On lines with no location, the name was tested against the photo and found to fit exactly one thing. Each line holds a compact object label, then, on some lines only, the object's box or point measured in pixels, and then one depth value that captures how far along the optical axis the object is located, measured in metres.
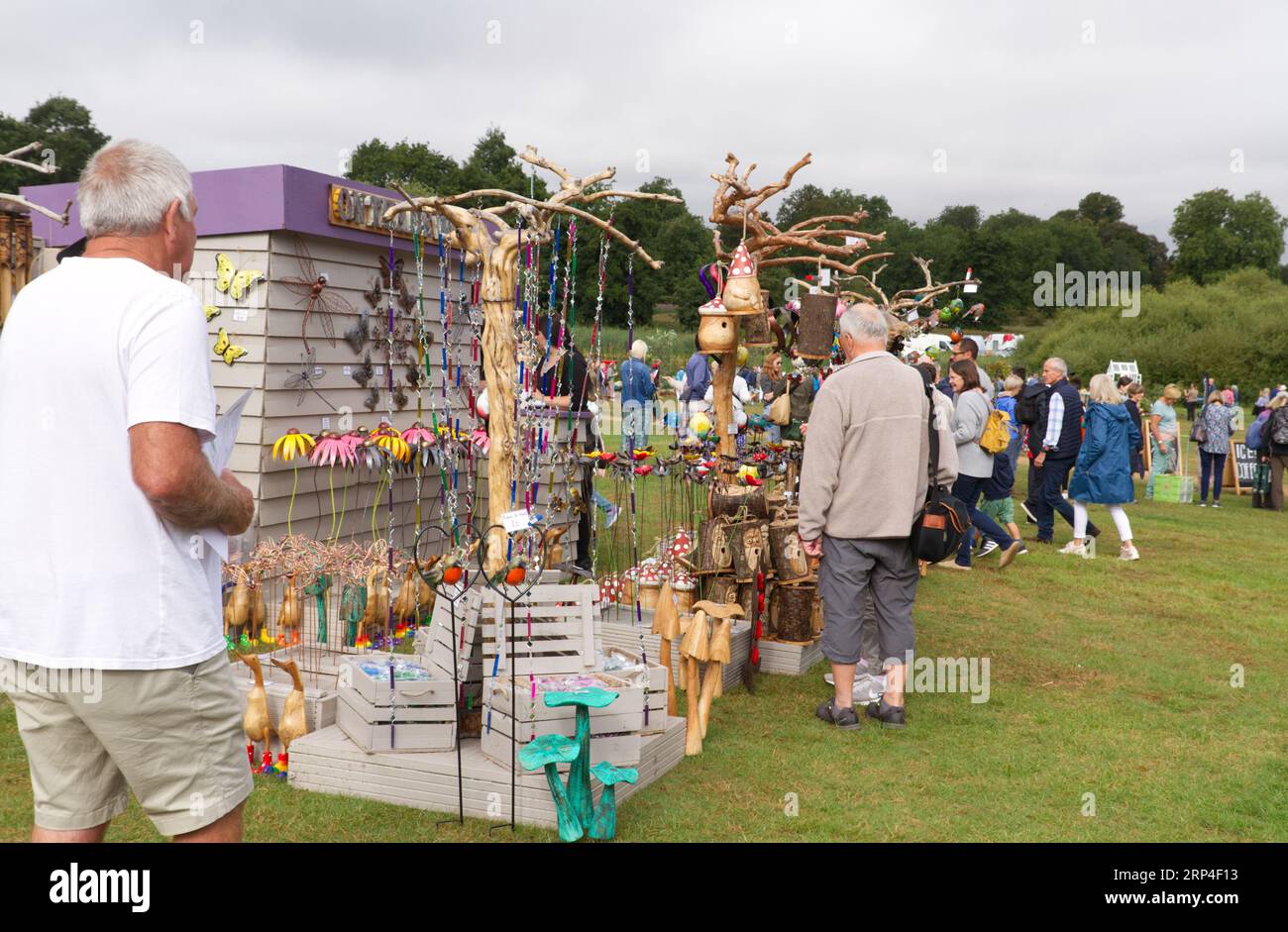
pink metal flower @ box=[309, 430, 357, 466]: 6.41
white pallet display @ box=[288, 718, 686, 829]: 3.66
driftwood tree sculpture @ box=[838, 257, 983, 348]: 6.50
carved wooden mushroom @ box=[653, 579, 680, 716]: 4.97
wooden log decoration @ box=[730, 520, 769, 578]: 5.53
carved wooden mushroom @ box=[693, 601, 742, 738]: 4.52
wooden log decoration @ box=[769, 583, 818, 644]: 5.73
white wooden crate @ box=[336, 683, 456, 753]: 3.89
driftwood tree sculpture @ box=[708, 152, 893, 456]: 6.35
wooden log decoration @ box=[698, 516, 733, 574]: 5.54
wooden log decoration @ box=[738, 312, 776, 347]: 6.55
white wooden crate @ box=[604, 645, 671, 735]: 4.18
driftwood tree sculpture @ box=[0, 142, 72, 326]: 6.96
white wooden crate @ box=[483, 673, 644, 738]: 3.68
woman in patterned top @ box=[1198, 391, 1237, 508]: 13.09
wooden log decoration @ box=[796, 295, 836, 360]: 6.35
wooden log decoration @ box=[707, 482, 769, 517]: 5.57
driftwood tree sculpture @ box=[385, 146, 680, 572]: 4.70
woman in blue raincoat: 8.95
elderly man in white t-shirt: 1.92
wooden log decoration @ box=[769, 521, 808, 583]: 5.66
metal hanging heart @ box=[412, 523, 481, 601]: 3.65
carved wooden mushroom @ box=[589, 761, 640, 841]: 3.47
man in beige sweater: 4.55
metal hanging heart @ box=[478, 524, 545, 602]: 3.65
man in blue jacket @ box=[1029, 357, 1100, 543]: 9.71
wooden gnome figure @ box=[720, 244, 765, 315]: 6.05
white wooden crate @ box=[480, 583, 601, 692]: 4.04
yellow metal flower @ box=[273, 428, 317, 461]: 6.29
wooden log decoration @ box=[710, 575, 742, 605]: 5.51
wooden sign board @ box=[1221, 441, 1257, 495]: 14.62
